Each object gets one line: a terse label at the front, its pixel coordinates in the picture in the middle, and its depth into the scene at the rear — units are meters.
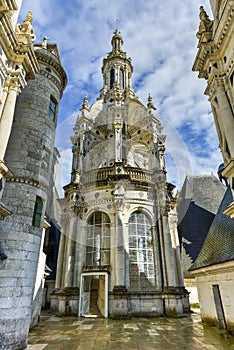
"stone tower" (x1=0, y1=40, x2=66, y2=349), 5.61
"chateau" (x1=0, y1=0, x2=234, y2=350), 5.89
